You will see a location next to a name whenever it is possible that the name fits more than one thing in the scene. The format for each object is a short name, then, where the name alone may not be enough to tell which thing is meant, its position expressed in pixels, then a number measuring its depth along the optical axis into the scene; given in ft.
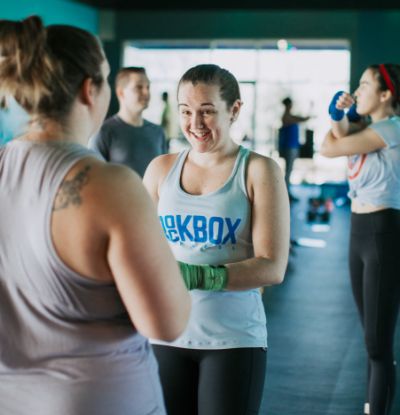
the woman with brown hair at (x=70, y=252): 3.75
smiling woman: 5.98
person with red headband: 9.36
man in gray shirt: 14.47
